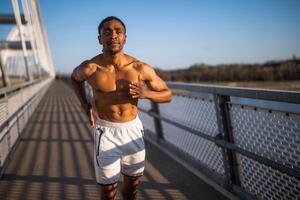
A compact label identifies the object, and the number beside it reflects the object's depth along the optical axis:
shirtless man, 2.66
